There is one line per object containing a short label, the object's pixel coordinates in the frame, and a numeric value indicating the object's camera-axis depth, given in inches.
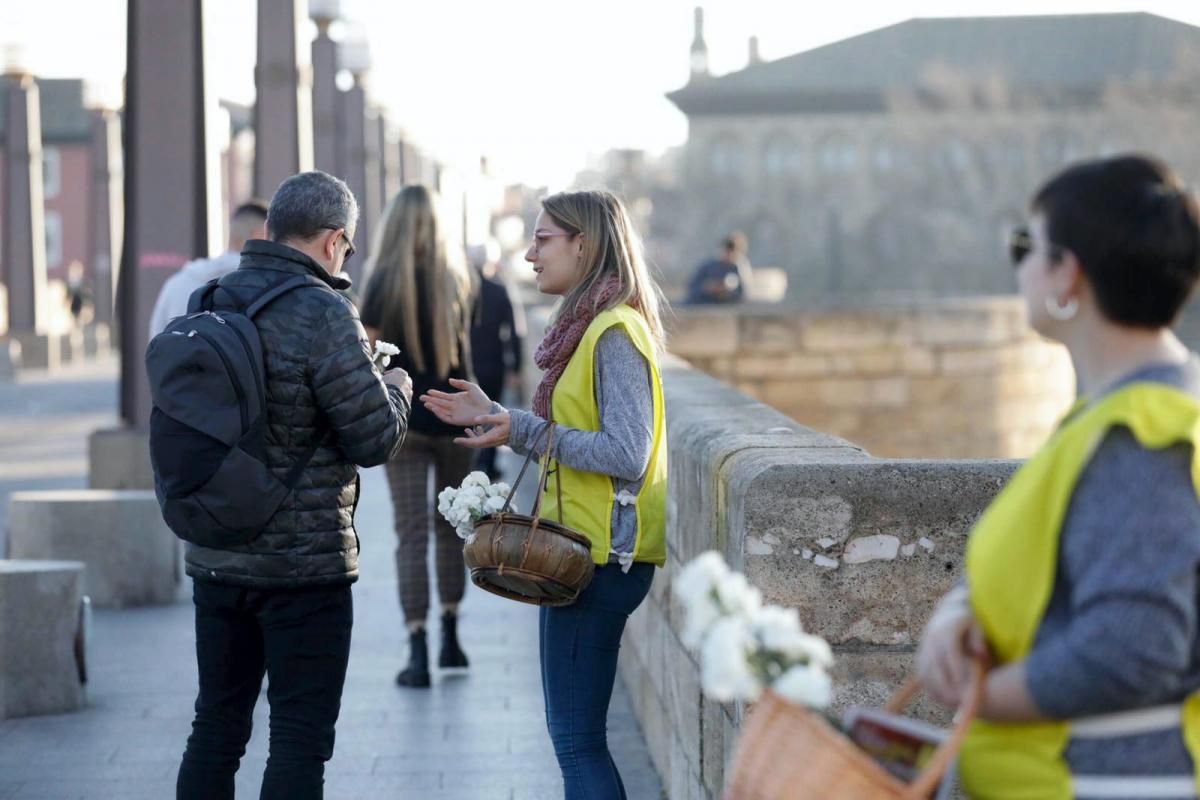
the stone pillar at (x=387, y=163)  1425.9
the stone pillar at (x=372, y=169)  1280.8
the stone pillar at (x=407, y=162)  1815.9
